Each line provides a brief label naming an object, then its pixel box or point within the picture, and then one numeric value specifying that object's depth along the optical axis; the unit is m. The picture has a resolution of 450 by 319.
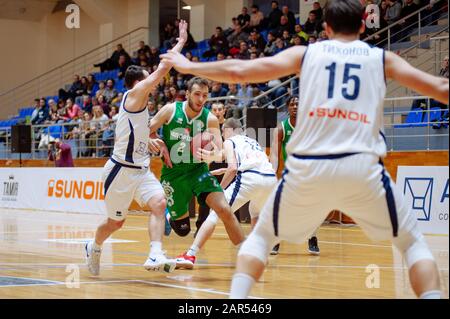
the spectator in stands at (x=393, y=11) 19.23
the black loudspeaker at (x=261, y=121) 16.53
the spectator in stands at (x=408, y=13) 18.88
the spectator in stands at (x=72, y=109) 26.72
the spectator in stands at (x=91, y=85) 29.42
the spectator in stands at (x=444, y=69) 15.32
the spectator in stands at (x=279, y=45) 20.92
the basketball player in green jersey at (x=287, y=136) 10.33
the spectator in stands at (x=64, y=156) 21.89
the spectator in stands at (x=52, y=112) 27.46
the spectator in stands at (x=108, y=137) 22.16
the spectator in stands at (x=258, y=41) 22.42
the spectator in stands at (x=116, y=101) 25.79
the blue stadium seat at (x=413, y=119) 15.61
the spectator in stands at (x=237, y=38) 24.05
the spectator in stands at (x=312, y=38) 19.12
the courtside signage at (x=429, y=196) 13.21
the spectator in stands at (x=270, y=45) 21.08
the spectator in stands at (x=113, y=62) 29.73
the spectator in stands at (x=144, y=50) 27.25
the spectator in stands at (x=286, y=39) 21.19
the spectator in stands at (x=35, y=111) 29.28
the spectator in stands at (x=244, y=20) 24.50
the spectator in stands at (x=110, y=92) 26.62
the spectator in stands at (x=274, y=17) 23.33
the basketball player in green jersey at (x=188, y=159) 8.52
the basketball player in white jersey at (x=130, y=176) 7.82
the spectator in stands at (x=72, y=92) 30.09
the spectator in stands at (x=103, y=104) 25.03
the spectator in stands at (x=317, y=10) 20.91
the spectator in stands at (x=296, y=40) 19.69
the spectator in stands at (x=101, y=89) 26.97
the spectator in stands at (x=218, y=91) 20.69
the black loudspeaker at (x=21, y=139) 24.75
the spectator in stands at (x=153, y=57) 27.08
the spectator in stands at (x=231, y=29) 24.70
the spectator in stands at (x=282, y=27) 22.30
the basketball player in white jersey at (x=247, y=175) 9.80
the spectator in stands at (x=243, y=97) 18.44
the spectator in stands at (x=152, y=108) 21.60
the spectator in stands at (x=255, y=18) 24.31
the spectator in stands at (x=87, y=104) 27.36
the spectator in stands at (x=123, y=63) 28.80
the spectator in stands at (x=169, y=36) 27.50
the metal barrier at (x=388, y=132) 15.21
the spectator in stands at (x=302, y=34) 20.47
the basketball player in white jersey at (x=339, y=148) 4.37
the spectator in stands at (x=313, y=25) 20.66
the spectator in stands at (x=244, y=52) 22.38
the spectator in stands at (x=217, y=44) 24.22
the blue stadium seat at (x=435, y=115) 15.38
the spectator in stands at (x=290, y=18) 22.34
